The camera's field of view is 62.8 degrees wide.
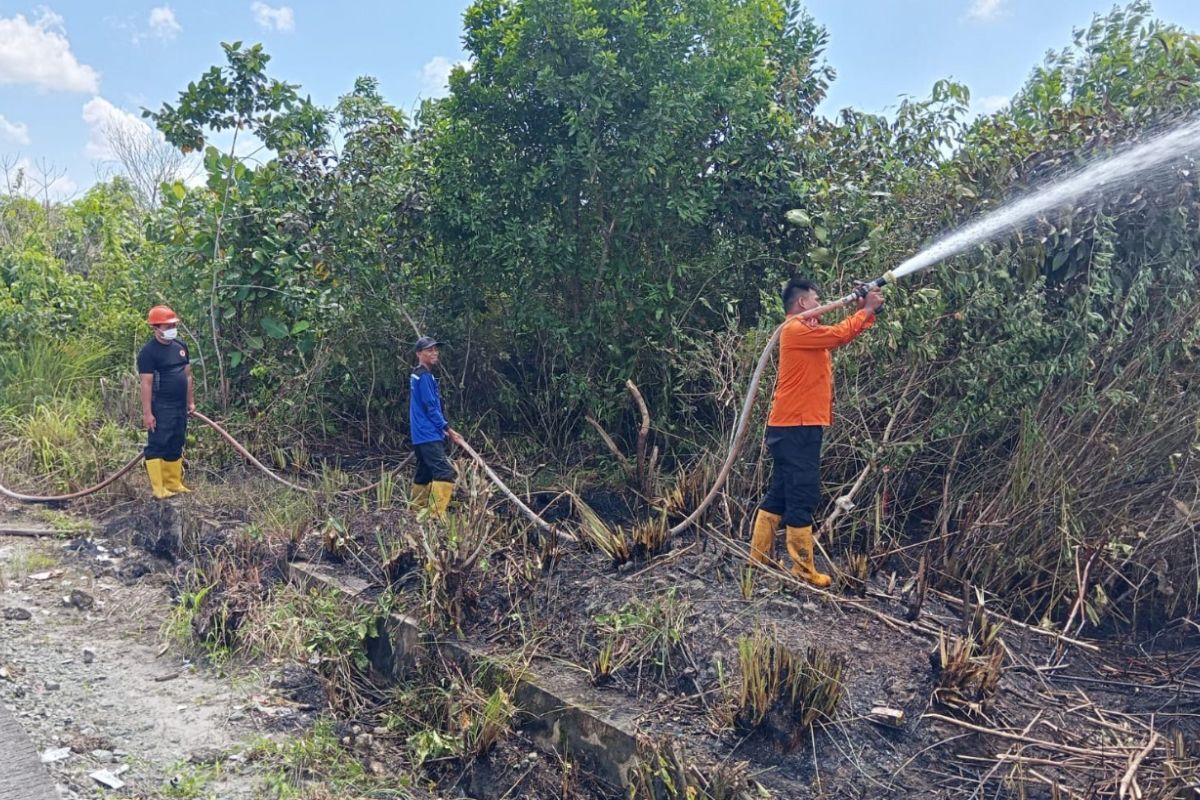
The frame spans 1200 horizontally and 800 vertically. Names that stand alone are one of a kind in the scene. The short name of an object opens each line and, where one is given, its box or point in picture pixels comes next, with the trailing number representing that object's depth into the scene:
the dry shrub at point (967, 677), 4.11
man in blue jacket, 7.08
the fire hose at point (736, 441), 5.21
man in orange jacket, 5.37
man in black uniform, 8.06
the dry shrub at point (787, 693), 4.04
